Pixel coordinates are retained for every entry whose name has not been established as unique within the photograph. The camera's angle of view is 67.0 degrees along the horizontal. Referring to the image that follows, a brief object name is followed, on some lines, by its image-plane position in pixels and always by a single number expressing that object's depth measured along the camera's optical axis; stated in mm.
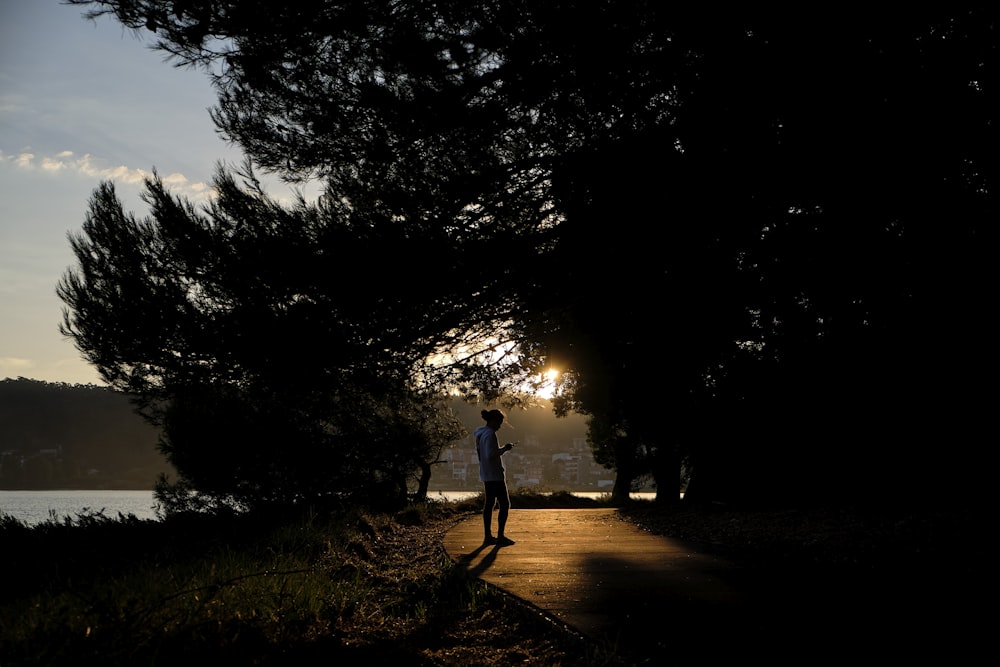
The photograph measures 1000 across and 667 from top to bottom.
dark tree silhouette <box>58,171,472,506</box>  8312
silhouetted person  8883
